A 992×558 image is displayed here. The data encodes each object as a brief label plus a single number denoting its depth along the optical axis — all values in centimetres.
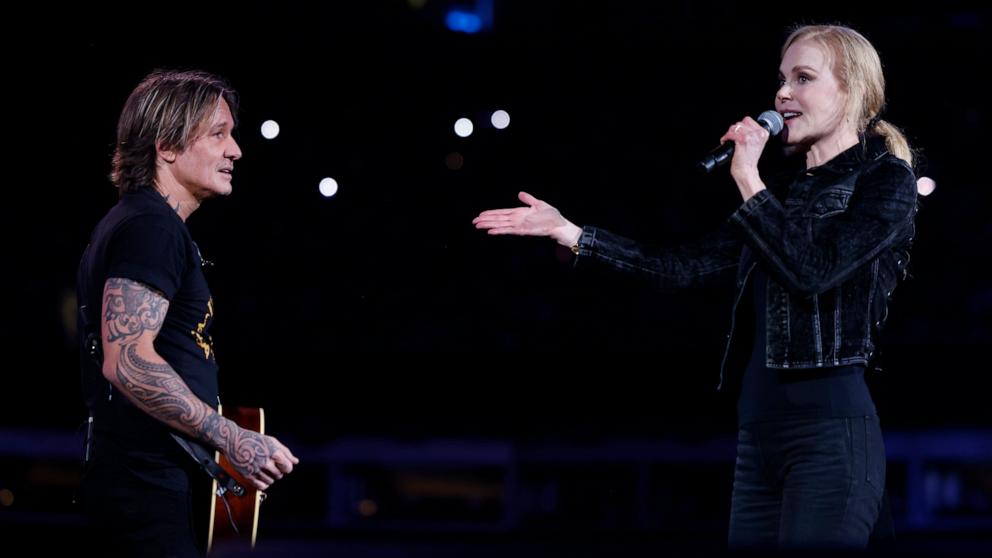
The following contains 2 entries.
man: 988
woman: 991
